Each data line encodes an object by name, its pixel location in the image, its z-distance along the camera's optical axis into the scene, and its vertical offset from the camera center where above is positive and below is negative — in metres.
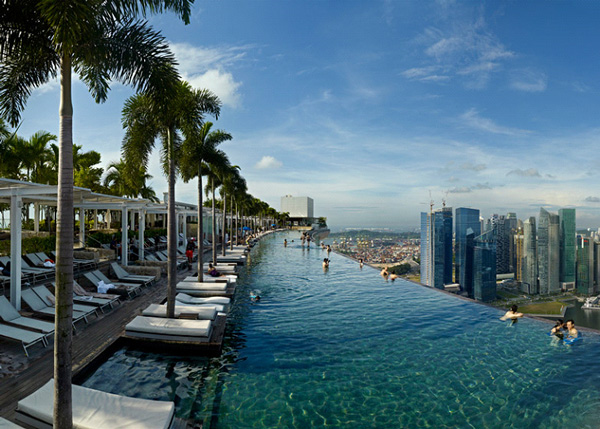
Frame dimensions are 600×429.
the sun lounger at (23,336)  6.05 -2.23
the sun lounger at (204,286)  12.05 -2.48
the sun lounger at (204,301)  10.10 -2.56
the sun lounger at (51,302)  8.32 -2.11
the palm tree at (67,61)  3.43 +2.12
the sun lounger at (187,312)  8.36 -2.40
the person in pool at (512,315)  9.78 -2.85
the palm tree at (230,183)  22.19 +2.59
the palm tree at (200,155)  13.25 +2.79
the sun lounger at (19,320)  6.66 -2.18
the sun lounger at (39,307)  7.80 -2.18
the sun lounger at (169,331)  7.33 -2.52
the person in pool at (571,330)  8.35 -2.84
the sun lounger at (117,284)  10.93 -2.31
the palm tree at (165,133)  8.61 +2.47
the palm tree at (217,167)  14.72 +2.56
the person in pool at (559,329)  8.48 -2.88
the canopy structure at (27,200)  8.08 +0.65
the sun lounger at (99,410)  3.89 -2.40
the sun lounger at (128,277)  12.63 -2.29
